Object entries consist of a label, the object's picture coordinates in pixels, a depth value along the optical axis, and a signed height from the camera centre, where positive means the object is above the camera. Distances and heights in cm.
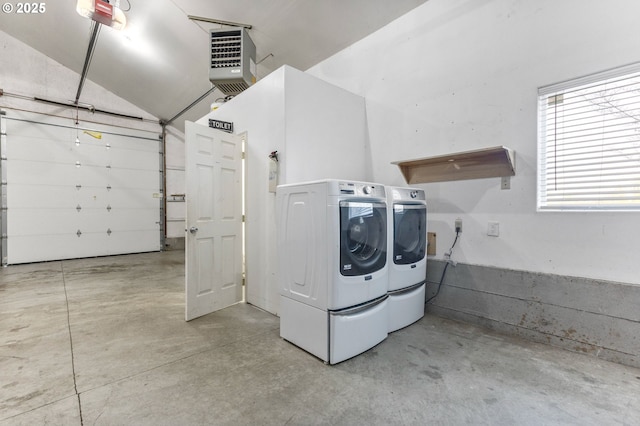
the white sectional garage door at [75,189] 531 +48
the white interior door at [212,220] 282 -10
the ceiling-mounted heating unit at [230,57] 329 +191
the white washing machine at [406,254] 247 -41
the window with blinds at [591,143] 199 +55
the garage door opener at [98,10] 276 +210
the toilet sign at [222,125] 332 +108
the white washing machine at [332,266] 196 -43
